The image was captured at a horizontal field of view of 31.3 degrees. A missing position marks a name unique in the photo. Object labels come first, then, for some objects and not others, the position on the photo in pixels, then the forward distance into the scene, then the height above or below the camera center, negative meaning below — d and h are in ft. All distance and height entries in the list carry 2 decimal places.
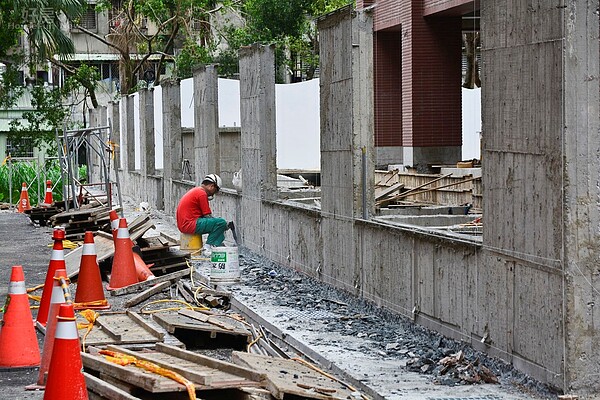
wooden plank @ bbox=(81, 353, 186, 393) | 23.43 -5.45
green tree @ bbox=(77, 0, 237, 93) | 148.87 +15.87
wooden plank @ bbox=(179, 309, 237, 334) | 34.55 -6.14
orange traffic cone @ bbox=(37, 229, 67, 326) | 33.30 -4.07
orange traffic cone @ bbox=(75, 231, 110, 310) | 39.63 -5.46
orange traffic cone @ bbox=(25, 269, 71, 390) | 26.95 -5.27
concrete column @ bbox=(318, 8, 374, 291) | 40.29 -0.06
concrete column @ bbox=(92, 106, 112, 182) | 147.54 +2.73
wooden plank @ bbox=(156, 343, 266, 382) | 24.97 -5.60
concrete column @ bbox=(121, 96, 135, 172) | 123.95 +0.52
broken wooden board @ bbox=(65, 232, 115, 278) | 50.26 -5.54
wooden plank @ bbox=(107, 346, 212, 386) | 24.26 -5.59
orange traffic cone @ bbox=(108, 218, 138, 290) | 46.29 -5.58
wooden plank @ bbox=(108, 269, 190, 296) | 45.85 -6.37
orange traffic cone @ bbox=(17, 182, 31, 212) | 110.52 -6.27
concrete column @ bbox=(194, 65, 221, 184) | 71.20 +1.12
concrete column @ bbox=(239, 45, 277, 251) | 56.24 +0.00
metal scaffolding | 82.84 -1.06
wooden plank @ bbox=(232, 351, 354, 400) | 24.56 -5.95
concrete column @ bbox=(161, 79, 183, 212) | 89.20 -0.04
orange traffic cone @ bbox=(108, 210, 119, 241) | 47.23 -4.00
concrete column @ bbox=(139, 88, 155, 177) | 105.70 +0.66
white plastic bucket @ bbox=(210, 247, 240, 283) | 47.73 -5.78
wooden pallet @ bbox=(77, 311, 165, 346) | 32.22 -6.08
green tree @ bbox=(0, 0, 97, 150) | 117.39 +10.69
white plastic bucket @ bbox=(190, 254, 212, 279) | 51.72 -6.58
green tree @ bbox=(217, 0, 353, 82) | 132.46 +13.72
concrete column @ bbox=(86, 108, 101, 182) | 154.21 +1.14
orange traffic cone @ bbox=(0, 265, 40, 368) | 30.55 -5.46
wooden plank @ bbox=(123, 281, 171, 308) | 42.11 -6.37
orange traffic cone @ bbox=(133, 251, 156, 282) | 48.19 -6.01
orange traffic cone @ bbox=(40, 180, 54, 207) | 105.38 -5.32
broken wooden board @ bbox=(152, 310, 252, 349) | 33.65 -6.23
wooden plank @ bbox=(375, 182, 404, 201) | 53.45 -2.96
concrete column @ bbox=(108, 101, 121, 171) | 136.67 +2.16
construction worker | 57.62 -4.43
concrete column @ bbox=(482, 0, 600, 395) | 24.31 -1.41
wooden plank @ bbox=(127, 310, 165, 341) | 32.62 -6.03
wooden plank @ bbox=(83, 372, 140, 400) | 23.27 -5.66
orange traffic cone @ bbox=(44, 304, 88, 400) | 22.61 -4.77
